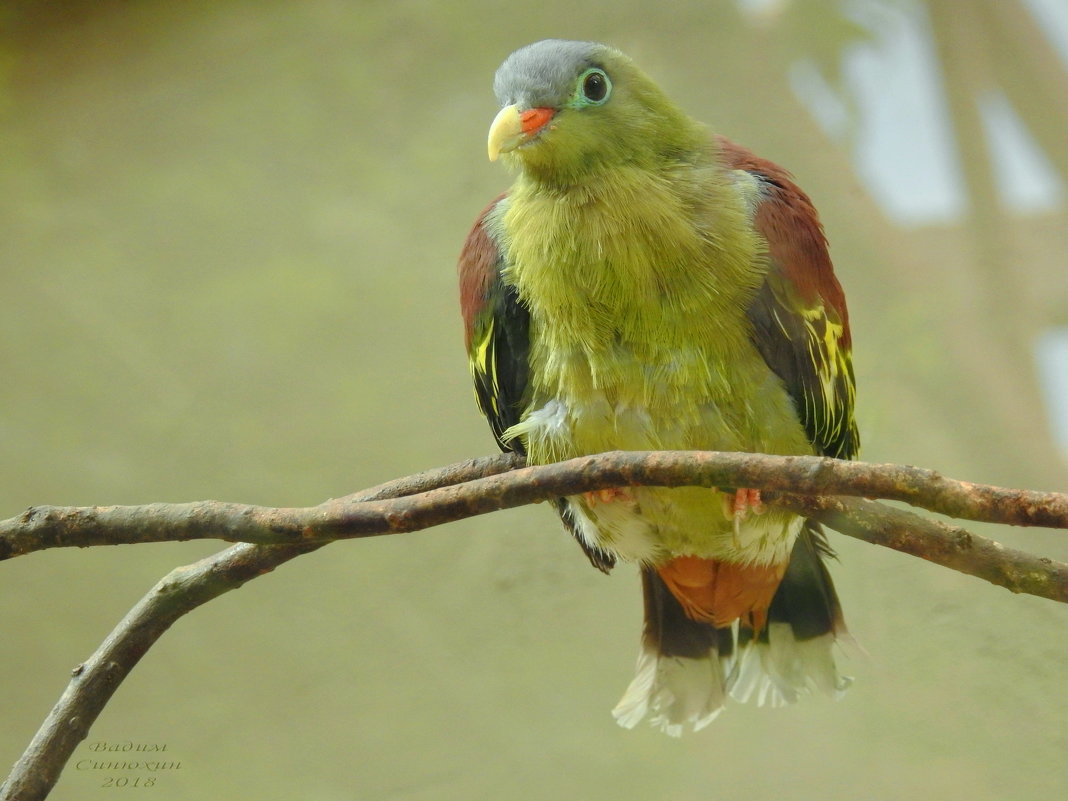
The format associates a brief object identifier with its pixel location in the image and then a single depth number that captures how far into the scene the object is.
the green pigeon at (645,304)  4.84
